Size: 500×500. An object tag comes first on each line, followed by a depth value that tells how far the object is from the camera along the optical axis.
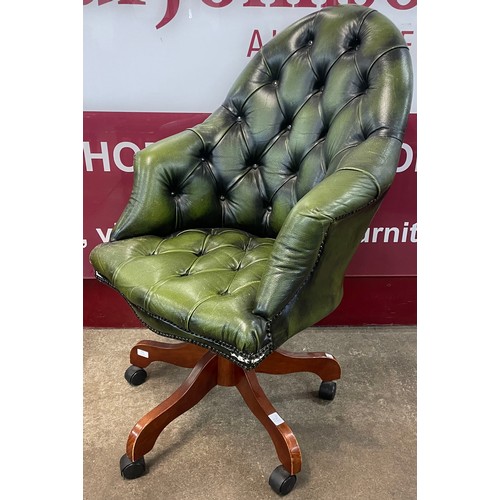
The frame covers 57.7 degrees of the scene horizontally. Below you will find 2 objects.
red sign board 1.59
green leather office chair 0.92
